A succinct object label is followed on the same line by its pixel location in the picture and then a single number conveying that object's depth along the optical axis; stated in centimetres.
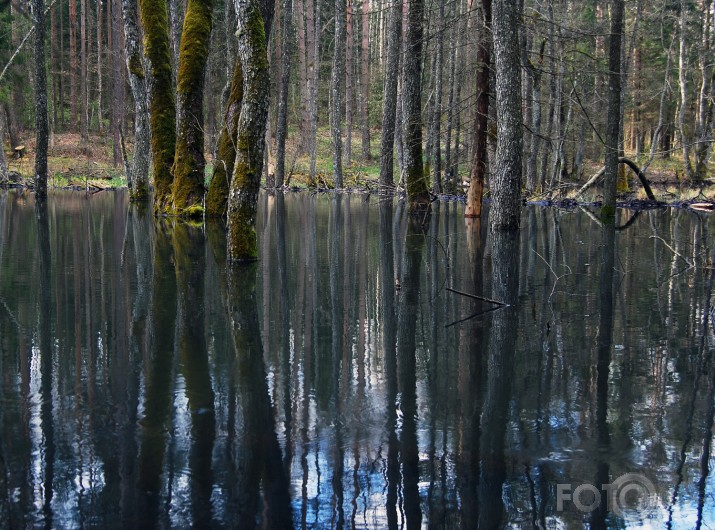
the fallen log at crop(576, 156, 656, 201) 2101
